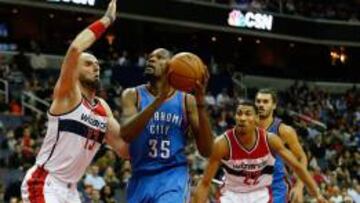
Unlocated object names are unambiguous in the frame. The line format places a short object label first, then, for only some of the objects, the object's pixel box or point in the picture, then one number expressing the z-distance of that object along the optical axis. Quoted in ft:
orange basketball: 21.39
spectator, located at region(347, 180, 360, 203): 64.90
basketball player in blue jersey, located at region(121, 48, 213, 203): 23.17
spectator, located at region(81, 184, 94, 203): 47.39
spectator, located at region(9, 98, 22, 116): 63.41
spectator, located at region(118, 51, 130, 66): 86.68
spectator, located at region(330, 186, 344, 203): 60.49
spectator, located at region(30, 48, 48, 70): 80.78
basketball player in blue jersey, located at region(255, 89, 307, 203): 30.96
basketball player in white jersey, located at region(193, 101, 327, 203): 28.04
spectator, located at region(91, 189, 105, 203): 46.70
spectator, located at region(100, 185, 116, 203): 49.24
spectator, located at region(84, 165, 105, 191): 49.48
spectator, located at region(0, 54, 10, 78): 70.79
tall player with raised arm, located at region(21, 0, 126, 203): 21.50
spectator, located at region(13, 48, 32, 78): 76.49
